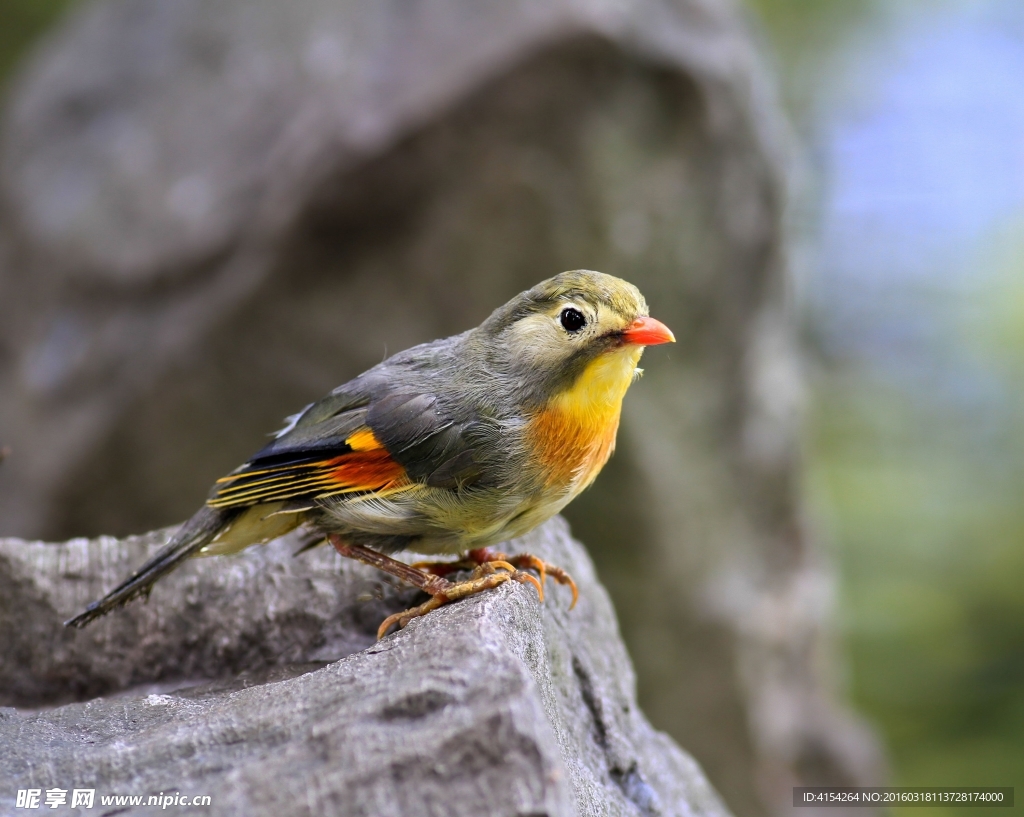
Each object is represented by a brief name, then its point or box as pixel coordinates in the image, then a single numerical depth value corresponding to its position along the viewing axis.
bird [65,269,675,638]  6.14
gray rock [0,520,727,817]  4.02
